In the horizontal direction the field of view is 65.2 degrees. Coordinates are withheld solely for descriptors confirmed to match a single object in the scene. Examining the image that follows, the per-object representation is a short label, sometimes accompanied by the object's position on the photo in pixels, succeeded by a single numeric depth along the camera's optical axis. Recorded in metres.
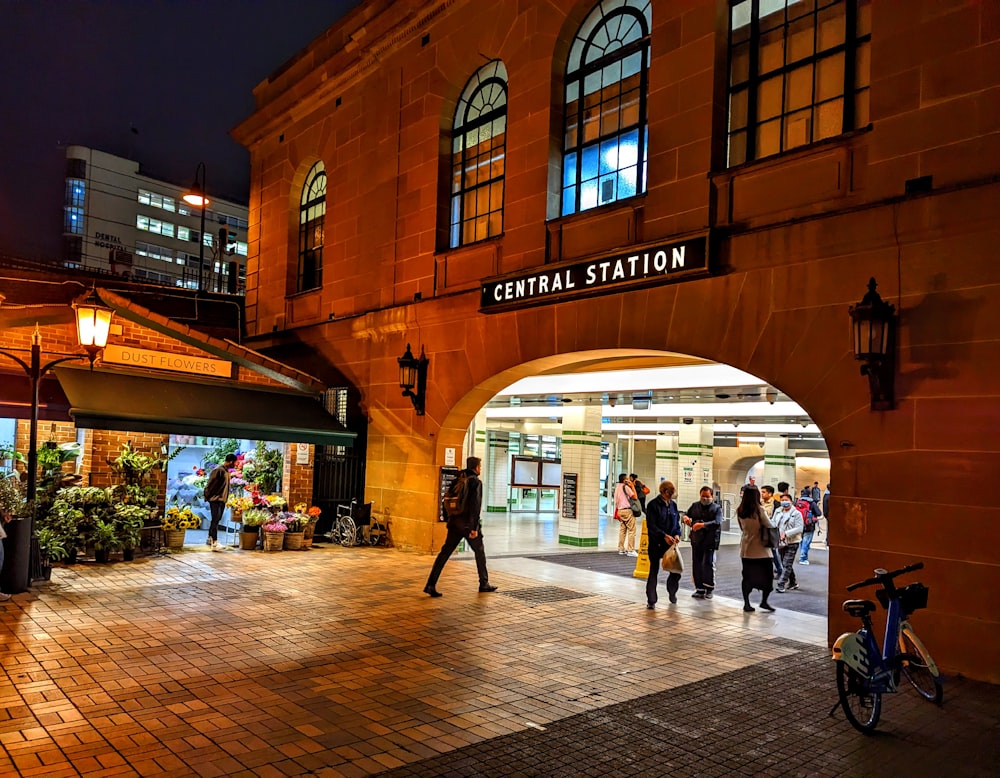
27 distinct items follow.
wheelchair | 14.22
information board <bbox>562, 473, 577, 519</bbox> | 17.30
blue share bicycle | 5.41
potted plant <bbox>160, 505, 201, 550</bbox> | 12.92
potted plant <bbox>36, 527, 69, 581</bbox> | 9.69
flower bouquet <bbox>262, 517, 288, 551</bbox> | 13.39
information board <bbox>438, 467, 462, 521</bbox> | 13.32
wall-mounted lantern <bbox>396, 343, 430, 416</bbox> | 13.39
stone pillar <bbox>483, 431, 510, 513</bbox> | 26.20
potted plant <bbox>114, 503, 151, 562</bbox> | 11.37
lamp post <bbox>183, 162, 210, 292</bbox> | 20.89
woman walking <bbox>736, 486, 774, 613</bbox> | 9.62
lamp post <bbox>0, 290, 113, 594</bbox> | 9.24
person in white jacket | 12.08
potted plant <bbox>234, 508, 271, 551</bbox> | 13.54
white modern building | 74.31
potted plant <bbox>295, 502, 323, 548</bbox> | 13.92
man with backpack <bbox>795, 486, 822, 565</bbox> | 16.39
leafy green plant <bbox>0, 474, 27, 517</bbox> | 8.79
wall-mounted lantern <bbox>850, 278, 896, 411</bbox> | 7.42
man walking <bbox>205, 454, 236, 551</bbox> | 13.90
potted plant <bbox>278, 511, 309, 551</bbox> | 13.60
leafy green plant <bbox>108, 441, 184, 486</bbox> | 12.55
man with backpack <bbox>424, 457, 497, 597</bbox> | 9.66
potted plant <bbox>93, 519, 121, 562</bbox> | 11.06
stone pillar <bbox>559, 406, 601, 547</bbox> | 17.03
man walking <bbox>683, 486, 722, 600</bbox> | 10.63
